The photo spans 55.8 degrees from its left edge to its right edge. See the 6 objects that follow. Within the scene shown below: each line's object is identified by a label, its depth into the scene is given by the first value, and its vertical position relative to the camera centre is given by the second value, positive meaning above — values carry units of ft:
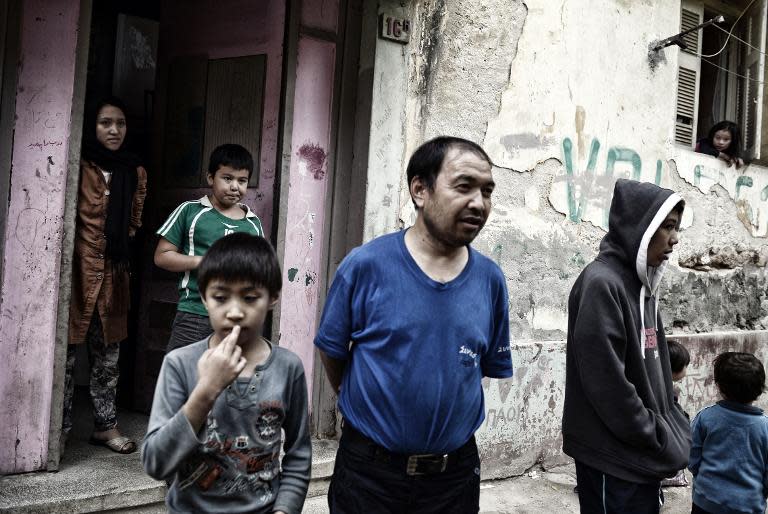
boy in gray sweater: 5.88 -1.28
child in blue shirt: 9.64 -2.14
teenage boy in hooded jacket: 7.78 -0.99
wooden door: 14.35 +2.28
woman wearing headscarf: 12.38 -0.28
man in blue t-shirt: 6.72 -0.75
